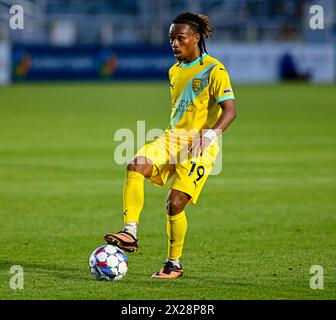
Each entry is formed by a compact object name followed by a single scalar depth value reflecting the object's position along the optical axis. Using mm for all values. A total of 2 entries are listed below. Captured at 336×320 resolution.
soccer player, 15391
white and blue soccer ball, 14992
